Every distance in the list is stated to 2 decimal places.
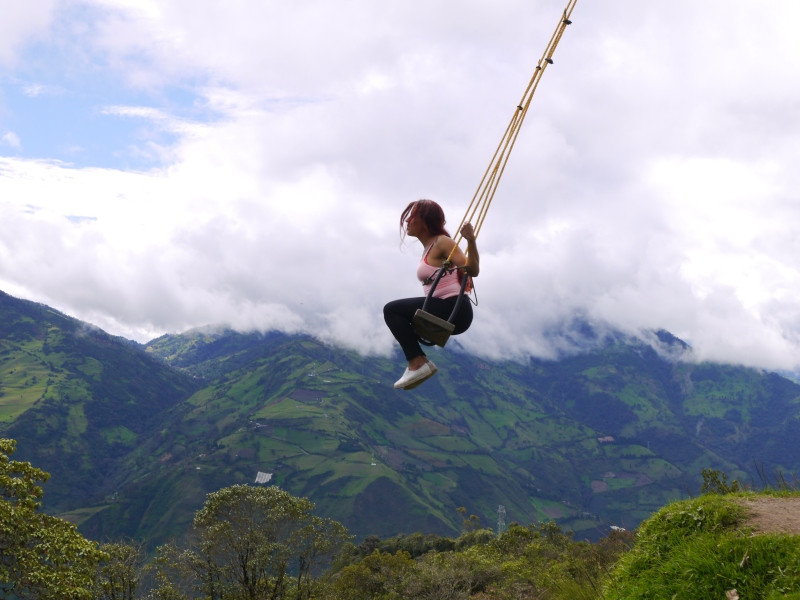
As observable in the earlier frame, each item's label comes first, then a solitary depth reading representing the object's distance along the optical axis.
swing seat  6.82
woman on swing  7.22
